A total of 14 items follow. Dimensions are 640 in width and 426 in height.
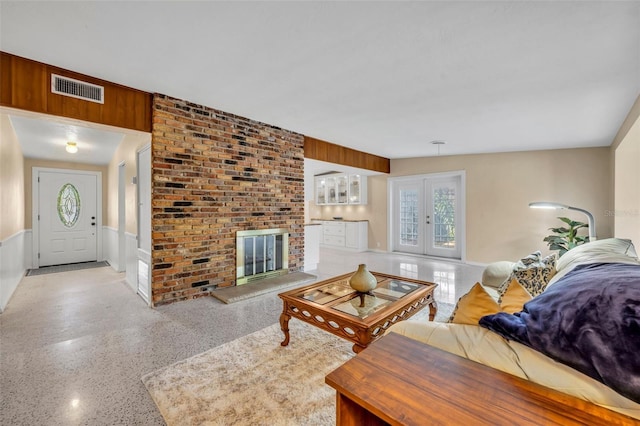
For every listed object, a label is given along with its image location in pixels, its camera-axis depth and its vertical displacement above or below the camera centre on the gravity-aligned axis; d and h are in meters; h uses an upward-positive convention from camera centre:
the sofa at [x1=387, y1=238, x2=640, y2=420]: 0.75 -0.43
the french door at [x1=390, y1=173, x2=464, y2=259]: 5.97 -0.11
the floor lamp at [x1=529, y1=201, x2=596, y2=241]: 2.94 -0.06
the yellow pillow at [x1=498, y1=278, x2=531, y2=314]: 1.37 -0.46
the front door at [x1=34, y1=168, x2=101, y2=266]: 5.25 -0.10
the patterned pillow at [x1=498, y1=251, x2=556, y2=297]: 1.98 -0.47
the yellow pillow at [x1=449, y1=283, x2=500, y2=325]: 1.19 -0.44
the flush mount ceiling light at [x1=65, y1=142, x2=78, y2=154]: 4.13 +0.97
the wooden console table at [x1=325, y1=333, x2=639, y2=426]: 0.73 -0.55
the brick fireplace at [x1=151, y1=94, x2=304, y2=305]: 3.05 +0.27
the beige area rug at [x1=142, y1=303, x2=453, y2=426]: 1.51 -1.13
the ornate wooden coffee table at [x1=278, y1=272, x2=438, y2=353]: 1.79 -0.73
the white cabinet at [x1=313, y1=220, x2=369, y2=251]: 7.13 -0.65
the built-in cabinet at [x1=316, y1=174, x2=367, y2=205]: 7.27 +0.60
